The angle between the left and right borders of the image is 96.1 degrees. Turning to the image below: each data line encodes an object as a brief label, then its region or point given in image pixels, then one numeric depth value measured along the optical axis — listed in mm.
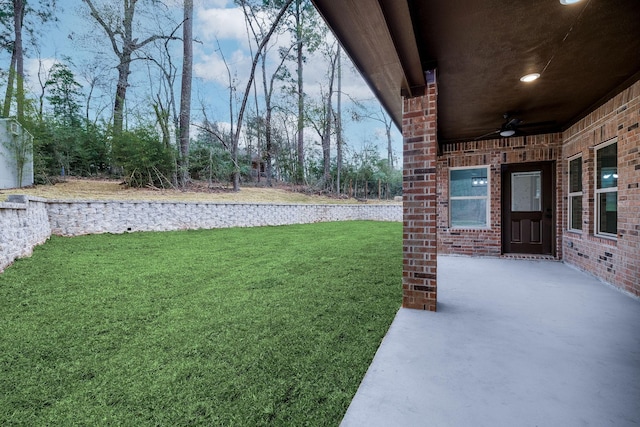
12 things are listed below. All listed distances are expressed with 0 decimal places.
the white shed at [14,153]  7199
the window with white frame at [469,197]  6055
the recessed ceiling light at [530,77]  3029
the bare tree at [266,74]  15516
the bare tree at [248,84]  13156
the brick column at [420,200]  2854
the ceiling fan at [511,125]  4485
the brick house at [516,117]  2119
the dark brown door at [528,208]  5570
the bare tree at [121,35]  11445
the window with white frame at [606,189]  3793
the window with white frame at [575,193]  4730
